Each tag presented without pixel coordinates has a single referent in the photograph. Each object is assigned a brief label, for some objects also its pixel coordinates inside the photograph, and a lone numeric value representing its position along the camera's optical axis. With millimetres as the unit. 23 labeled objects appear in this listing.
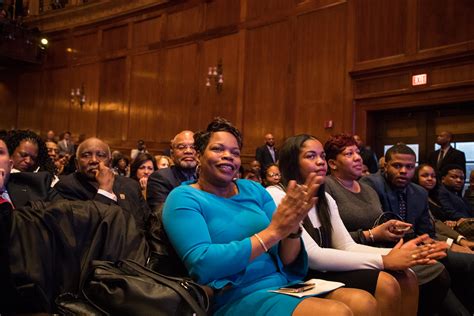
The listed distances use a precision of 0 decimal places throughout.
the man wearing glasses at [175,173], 3092
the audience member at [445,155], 5757
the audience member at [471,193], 4527
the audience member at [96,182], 2633
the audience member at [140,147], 8975
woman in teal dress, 1572
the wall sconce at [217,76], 8656
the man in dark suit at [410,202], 2820
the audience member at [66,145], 9281
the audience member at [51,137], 10006
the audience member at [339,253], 1944
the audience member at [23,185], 2018
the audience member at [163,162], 4457
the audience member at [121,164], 5920
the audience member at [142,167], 3961
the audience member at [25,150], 2826
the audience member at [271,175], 4522
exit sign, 6117
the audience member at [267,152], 7371
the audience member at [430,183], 3760
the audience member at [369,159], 6023
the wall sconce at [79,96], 11227
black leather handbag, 1403
